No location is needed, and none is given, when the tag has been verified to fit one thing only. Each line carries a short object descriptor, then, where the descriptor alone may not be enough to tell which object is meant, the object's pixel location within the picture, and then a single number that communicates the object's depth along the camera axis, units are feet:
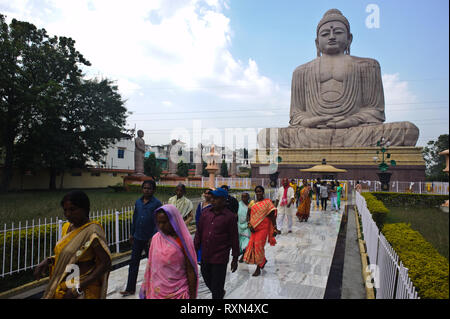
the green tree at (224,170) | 138.84
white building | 99.50
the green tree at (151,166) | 99.45
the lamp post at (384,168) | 46.80
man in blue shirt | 10.92
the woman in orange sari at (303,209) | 26.99
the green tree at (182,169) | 125.89
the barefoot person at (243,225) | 15.10
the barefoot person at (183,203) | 14.06
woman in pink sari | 7.10
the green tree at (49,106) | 45.01
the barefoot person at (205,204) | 12.55
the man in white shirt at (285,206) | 22.52
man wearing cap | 8.93
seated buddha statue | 63.16
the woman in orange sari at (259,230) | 13.39
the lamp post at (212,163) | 42.88
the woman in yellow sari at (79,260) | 6.19
